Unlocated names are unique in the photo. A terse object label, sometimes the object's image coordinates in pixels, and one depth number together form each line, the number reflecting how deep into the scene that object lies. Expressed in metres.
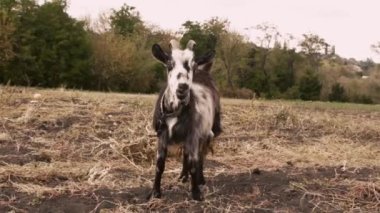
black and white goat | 6.73
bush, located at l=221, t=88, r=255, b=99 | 45.22
